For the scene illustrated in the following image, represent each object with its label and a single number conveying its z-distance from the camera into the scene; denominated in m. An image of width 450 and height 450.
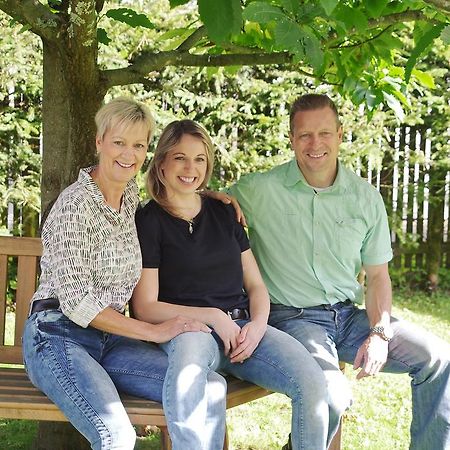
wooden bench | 2.66
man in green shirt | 3.33
